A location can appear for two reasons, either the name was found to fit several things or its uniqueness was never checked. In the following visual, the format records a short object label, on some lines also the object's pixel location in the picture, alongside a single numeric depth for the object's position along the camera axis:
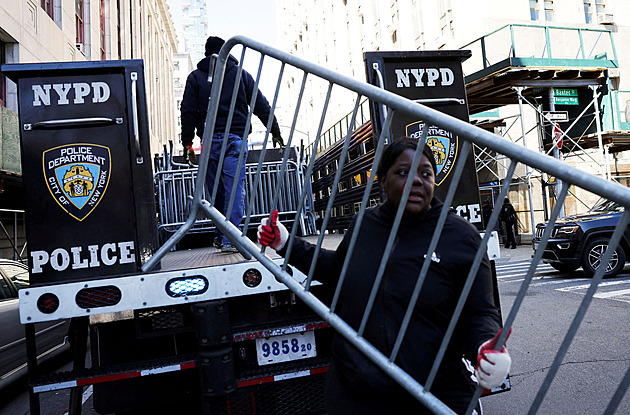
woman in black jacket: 1.79
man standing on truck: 4.48
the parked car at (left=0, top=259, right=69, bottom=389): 4.68
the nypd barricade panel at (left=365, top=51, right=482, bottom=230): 3.39
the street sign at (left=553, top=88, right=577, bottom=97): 17.33
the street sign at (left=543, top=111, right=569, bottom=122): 16.11
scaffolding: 15.92
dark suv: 9.51
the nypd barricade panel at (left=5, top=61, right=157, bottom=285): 2.73
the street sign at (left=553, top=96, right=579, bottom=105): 17.33
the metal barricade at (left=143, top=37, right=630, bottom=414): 1.38
